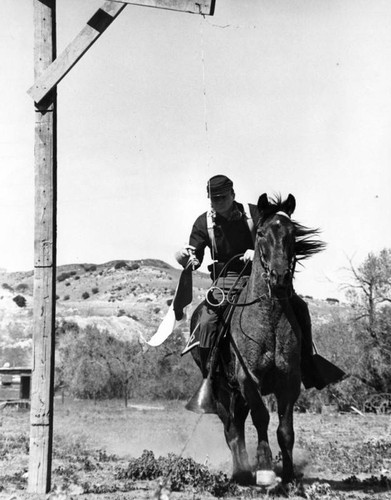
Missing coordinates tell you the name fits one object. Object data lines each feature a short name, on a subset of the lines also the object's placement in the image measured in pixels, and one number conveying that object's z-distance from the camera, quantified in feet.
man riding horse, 28.45
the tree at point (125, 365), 79.46
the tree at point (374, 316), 71.15
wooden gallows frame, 25.12
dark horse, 24.38
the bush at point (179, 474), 25.50
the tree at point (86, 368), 81.71
